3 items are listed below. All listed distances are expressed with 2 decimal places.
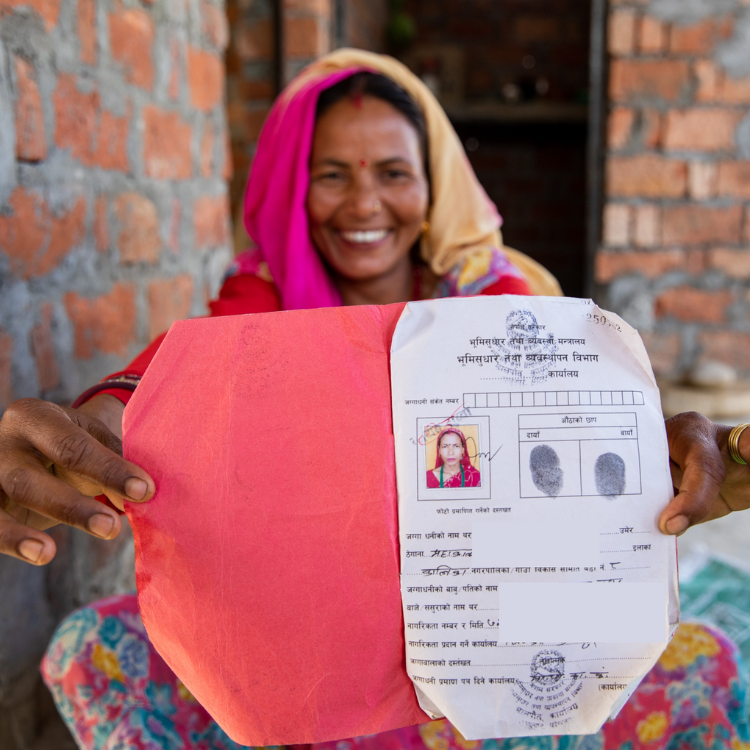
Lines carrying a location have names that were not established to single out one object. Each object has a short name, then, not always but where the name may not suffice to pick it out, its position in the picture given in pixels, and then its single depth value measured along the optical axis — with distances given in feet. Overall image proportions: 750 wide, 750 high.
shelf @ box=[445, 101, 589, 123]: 11.81
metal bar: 6.84
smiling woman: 1.93
